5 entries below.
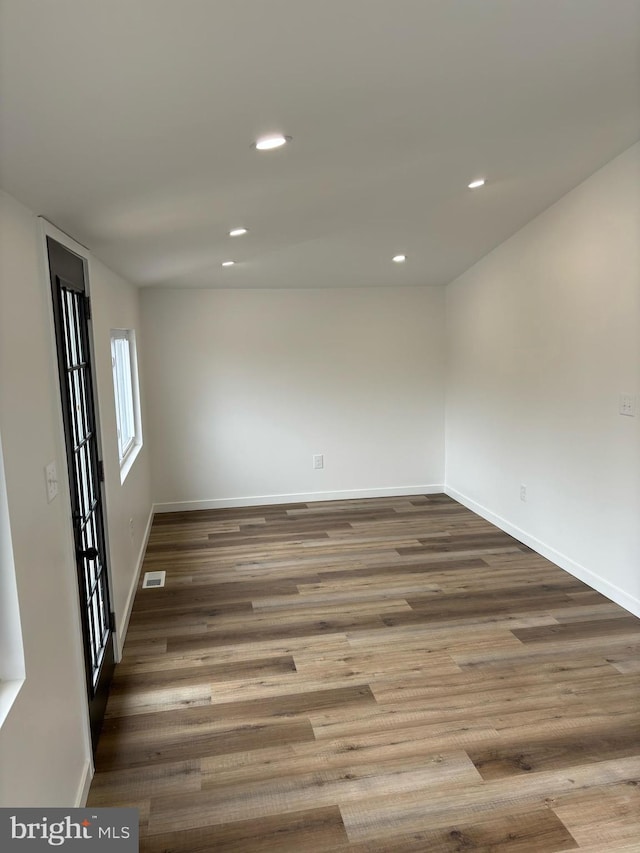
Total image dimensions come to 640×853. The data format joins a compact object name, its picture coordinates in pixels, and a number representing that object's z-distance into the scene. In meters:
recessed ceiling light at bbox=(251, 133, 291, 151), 2.08
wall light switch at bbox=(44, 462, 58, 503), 1.87
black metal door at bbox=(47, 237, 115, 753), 2.21
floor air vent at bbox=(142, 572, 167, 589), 3.99
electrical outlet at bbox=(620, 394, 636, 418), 3.31
